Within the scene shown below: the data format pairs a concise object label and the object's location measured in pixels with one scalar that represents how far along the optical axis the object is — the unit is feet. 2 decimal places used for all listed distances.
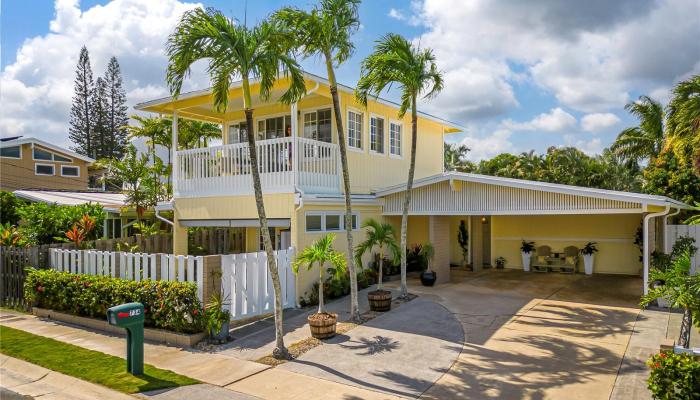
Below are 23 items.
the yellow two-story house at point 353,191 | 39.47
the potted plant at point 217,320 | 28.78
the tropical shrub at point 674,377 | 16.84
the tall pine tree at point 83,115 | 132.26
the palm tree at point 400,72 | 35.47
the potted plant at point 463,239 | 63.09
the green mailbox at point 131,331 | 23.36
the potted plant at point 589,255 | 55.47
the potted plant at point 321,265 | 29.09
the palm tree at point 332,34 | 30.27
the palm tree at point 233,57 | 24.20
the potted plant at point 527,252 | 59.31
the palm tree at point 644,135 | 85.05
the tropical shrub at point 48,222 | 45.06
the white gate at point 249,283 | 31.28
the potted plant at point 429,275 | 44.21
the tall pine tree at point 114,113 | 134.82
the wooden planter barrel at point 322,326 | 29.01
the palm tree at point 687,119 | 45.96
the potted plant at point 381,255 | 34.99
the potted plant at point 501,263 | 62.23
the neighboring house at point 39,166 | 82.74
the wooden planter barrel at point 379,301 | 34.91
